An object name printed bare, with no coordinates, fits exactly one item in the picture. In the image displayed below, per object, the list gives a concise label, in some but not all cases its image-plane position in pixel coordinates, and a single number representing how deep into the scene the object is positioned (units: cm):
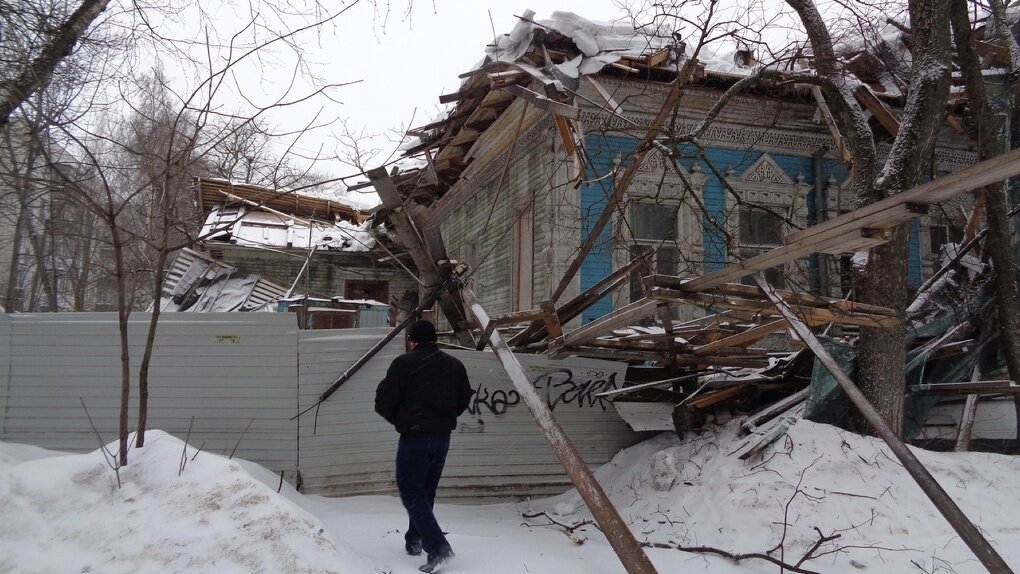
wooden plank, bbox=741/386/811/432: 583
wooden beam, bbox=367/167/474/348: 484
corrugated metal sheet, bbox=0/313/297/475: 631
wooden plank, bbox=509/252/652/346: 580
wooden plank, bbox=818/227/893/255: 340
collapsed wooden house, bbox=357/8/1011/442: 560
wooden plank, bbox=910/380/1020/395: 566
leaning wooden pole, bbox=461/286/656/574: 318
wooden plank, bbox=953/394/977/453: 584
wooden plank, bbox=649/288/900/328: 453
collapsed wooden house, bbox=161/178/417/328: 1360
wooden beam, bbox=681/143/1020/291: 272
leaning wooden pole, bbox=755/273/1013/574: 317
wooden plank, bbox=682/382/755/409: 633
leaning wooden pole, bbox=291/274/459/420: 641
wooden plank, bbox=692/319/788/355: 534
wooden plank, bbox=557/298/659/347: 471
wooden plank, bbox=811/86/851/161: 826
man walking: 402
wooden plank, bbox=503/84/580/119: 520
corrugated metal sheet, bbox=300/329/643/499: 645
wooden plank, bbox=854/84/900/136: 909
